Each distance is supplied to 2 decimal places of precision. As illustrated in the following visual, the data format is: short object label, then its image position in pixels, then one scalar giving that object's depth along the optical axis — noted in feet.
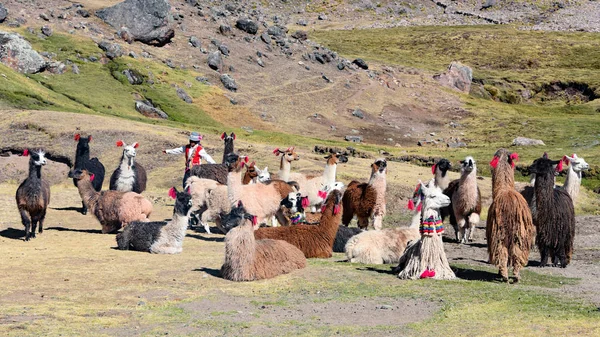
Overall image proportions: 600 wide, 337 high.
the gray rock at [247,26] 209.77
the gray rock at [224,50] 193.57
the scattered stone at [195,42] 191.93
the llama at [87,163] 74.79
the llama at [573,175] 69.92
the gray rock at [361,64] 219.41
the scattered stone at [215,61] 184.44
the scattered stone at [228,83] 177.17
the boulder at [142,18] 183.21
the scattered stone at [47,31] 168.76
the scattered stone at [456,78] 225.15
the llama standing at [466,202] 63.72
